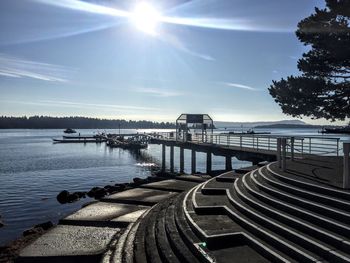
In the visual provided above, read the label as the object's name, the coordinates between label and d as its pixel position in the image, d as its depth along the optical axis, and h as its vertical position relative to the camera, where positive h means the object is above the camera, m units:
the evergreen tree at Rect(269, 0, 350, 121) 16.56 +2.74
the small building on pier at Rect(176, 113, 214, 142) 43.15 +0.86
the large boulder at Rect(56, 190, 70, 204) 23.61 -4.27
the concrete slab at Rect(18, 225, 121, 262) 9.69 -3.18
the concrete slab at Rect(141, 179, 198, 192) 19.08 -2.96
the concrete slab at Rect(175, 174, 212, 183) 22.24 -2.96
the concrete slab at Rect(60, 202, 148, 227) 12.84 -3.08
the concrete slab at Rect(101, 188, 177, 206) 15.91 -2.99
